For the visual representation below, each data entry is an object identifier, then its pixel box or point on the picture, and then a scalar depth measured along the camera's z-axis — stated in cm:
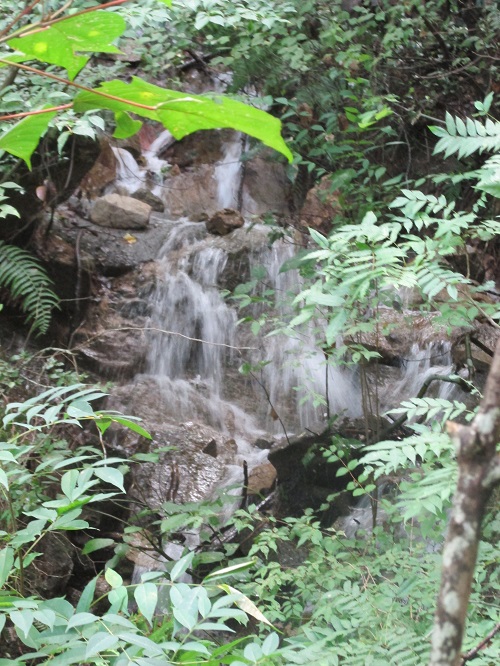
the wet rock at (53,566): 919
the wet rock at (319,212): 1090
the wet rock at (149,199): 1202
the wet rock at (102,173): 1184
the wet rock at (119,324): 1098
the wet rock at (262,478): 1014
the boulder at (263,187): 1209
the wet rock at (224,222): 1154
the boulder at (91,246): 1110
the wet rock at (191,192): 1214
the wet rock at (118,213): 1157
